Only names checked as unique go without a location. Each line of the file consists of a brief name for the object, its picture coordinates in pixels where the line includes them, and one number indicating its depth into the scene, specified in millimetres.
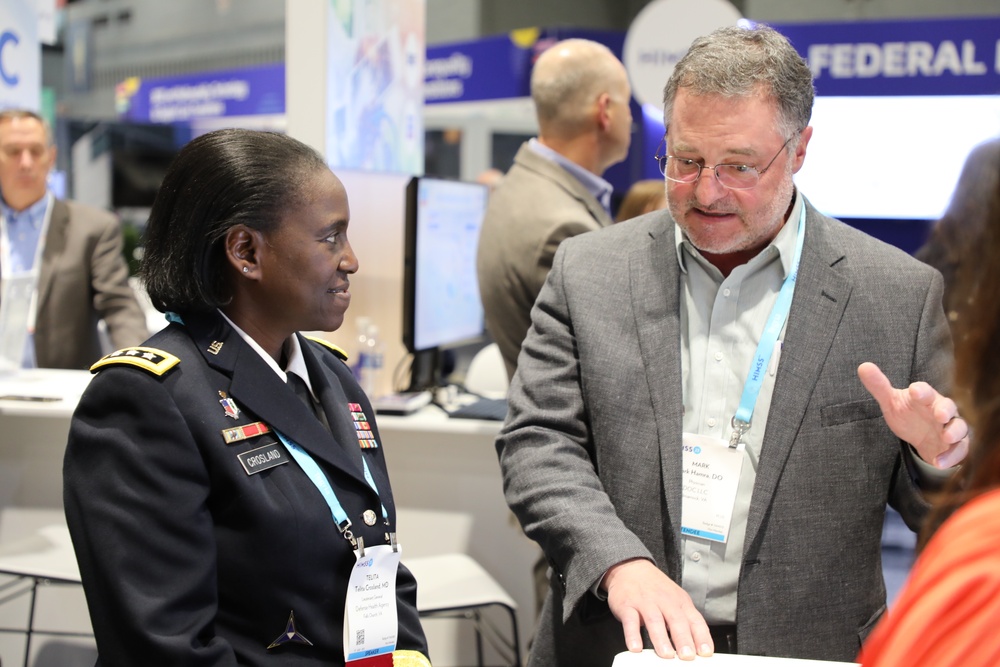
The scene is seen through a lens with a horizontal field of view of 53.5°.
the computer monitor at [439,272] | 3055
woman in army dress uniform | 1321
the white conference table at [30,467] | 3107
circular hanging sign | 4922
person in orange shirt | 679
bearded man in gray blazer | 1515
